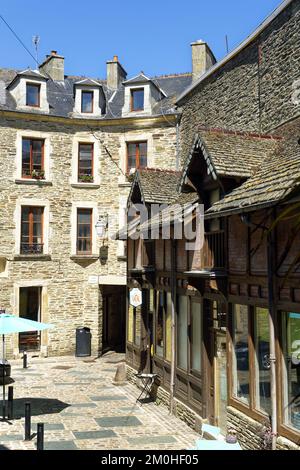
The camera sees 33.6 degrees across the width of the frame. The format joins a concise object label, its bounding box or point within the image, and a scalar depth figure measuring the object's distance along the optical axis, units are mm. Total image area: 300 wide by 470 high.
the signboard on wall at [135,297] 13914
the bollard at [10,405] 11203
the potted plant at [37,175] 20406
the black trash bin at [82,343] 20547
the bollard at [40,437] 8438
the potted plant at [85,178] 21062
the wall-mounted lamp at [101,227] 20484
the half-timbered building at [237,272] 7316
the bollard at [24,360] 18203
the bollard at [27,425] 9602
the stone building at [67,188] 20156
